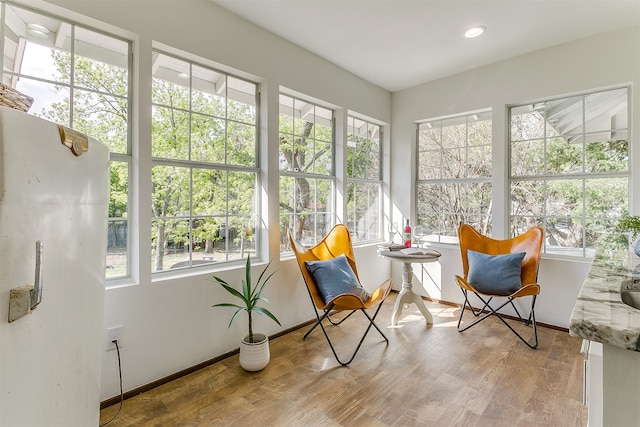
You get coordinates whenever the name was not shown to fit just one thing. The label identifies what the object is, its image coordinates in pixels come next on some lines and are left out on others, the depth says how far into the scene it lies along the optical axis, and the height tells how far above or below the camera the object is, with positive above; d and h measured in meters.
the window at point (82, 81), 1.78 +0.82
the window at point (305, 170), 3.21 +0.49
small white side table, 3.12 -0.77
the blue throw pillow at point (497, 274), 2.87 -0.57
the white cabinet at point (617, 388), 0.72 -0.41
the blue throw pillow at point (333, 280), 2.70 -0.59
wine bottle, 3.61 -0.28
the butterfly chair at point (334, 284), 2.53 -0.62
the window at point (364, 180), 3.99 +0.46
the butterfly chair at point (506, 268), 2.86 -0.52
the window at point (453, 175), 3.72 +0.50
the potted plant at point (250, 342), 2.31 -0.98
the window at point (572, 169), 2.93 +0.46
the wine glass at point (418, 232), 3.84 -0.22
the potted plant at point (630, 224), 1.99 -0.06
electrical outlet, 1.92 -0.77
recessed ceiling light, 2.79 +1.66
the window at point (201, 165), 2.32 +0.40
